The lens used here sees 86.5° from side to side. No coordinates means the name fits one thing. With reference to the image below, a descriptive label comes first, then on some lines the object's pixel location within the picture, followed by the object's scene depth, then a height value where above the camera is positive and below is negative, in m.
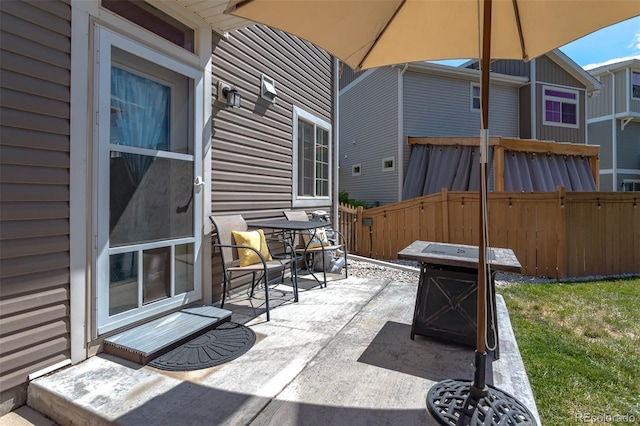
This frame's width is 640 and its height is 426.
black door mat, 2.13 -0.93
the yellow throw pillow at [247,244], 3.28 -0.29
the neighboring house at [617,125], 13.68 +3.82
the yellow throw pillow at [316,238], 4.66 -0.34
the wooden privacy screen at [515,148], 7.81 +1.66
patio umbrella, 1.62 +1.16
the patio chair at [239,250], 3.13 -0.35
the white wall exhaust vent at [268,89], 4.13 +1.54
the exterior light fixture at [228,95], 3.41 +1.22
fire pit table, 2.34 -0.59
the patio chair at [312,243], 4.53 -0.41
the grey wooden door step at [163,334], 2.18 -0.85
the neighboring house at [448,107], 10.19 +3.42
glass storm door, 2.30 +0.24
